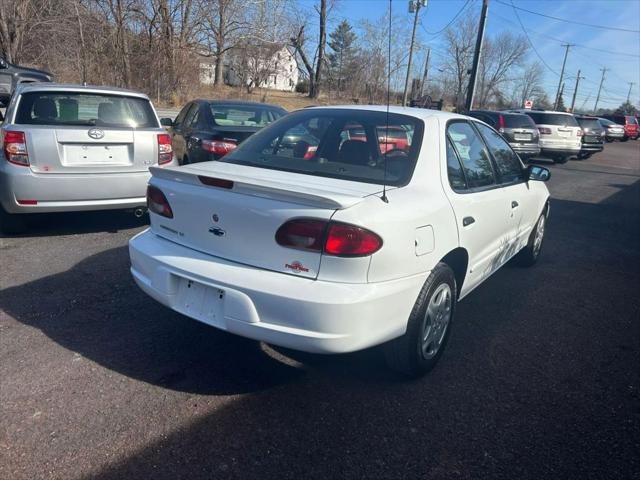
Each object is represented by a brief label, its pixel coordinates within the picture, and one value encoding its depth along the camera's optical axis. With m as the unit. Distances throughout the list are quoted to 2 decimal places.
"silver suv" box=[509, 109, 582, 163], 16.89
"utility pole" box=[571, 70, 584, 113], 74.21
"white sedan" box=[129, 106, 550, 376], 2.41
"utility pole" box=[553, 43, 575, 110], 63.34
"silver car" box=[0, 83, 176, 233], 4.91
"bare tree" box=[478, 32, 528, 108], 62.46
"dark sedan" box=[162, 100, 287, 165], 6.77
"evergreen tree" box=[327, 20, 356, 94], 46.19
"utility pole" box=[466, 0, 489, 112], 20.05
